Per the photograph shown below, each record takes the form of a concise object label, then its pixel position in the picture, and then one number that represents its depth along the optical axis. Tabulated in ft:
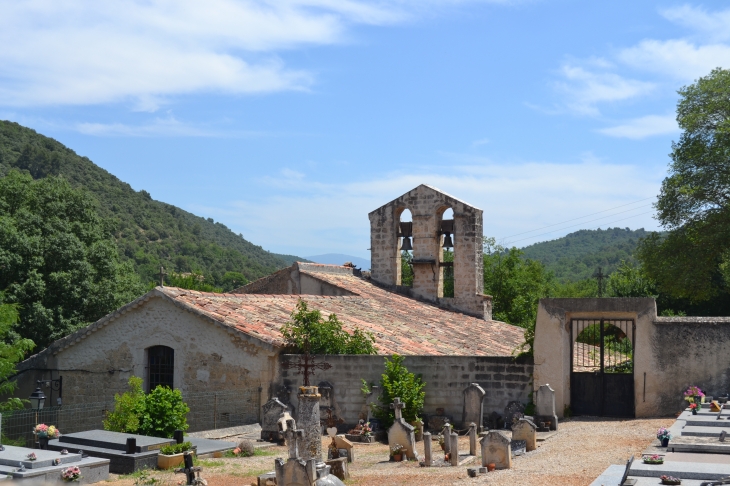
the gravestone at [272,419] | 57.11
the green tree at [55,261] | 91.86
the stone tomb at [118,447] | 46.50
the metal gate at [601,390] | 58.54
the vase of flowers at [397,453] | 50.31
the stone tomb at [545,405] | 55.72
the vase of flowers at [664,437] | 37.65
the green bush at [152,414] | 53.57
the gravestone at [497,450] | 43.88
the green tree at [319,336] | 65.26
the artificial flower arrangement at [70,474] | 40.32
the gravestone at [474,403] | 58.85
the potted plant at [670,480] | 28.78
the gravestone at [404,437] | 50.62
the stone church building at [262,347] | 62.34
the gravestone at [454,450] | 47.19
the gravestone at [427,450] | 47.55
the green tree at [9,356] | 71.97
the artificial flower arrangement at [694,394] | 51.32
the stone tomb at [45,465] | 37.96
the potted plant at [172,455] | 47.65
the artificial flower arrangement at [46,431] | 47.55
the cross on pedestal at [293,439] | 40.40
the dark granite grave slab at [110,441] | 48.21
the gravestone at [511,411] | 59.47
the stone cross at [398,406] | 55.62
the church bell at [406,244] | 102.58
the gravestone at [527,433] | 48.78
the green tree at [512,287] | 130.21
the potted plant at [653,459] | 31.96
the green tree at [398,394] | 59.82
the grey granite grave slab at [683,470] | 29.50
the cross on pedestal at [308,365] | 63.57
